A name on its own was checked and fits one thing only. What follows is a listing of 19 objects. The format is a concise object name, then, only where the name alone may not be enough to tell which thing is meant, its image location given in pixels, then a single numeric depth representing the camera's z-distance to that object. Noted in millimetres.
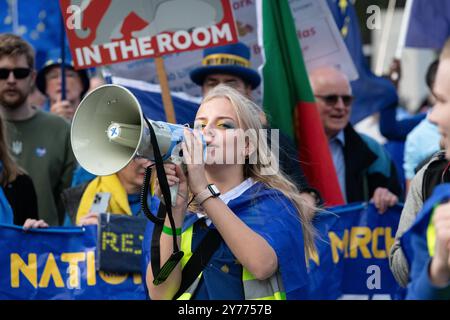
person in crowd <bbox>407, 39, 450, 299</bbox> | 3809
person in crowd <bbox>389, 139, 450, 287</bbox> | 5211
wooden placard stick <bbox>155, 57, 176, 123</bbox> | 9516
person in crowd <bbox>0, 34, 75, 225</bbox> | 10742
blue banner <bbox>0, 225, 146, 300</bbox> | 9062
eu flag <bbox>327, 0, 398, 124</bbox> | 12187
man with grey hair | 10570
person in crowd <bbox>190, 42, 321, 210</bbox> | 10242
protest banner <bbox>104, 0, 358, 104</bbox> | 11172
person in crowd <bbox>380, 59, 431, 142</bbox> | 12516
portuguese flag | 10156
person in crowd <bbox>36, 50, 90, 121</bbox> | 13141
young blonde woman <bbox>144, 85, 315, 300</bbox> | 6078
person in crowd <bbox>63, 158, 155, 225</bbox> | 9102
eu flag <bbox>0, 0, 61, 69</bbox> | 14250
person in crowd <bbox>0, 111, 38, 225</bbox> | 9312
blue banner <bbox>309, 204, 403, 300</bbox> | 9781
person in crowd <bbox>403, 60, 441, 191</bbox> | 11312
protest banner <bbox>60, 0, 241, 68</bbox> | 9539
